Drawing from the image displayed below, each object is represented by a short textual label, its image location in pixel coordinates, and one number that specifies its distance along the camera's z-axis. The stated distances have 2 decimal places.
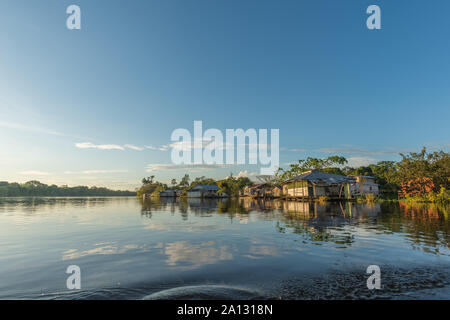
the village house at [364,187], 55.71
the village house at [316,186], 43.81
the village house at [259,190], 76.28
